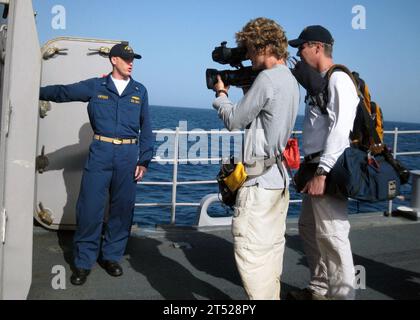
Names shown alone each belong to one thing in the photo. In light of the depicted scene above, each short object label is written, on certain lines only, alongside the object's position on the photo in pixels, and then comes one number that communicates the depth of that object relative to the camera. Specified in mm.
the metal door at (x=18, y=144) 2285
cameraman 2480
